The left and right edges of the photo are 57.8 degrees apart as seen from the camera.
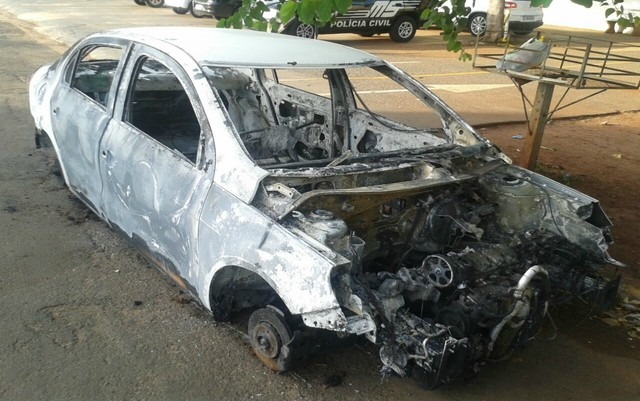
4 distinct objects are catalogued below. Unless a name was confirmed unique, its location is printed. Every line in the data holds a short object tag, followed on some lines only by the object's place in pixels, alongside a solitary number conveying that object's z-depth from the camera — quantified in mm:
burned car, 2775
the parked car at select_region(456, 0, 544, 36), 18094
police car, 15555
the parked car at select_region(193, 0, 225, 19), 17641
